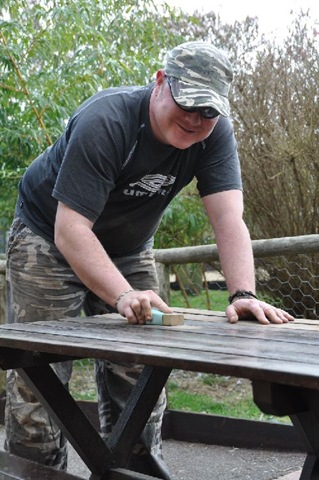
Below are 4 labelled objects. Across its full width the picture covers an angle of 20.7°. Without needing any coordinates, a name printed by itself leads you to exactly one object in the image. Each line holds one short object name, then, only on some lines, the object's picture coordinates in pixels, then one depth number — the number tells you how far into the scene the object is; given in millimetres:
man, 2820
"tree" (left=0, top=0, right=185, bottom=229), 6008
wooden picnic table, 1952
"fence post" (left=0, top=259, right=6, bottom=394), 5375
